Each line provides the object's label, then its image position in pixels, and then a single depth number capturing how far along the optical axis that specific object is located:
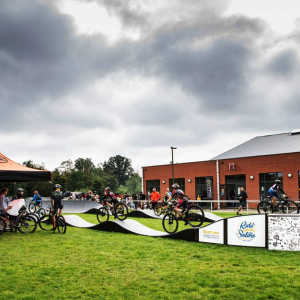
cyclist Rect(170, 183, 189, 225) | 13.84
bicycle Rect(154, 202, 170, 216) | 20.73
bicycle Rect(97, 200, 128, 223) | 17.39
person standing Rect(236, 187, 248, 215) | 22.14
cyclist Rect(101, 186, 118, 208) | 17.42
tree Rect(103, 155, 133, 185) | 154.50
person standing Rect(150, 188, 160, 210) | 23.14
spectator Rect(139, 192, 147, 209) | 33.28
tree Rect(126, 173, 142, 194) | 134.38
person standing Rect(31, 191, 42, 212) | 23.30
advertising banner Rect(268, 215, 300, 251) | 9.73
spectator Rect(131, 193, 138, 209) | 36.92
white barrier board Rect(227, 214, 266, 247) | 10.27
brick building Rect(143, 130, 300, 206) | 32.53
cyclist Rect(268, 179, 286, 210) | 18.19
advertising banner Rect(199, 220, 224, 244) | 11.09
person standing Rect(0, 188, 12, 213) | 15.23
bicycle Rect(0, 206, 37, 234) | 14.47
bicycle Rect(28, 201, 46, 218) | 21.89
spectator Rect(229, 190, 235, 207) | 35.91
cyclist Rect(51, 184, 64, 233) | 14.75
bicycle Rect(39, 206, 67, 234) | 14.41
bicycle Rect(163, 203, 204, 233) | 13.41
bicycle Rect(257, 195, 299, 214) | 18.70
